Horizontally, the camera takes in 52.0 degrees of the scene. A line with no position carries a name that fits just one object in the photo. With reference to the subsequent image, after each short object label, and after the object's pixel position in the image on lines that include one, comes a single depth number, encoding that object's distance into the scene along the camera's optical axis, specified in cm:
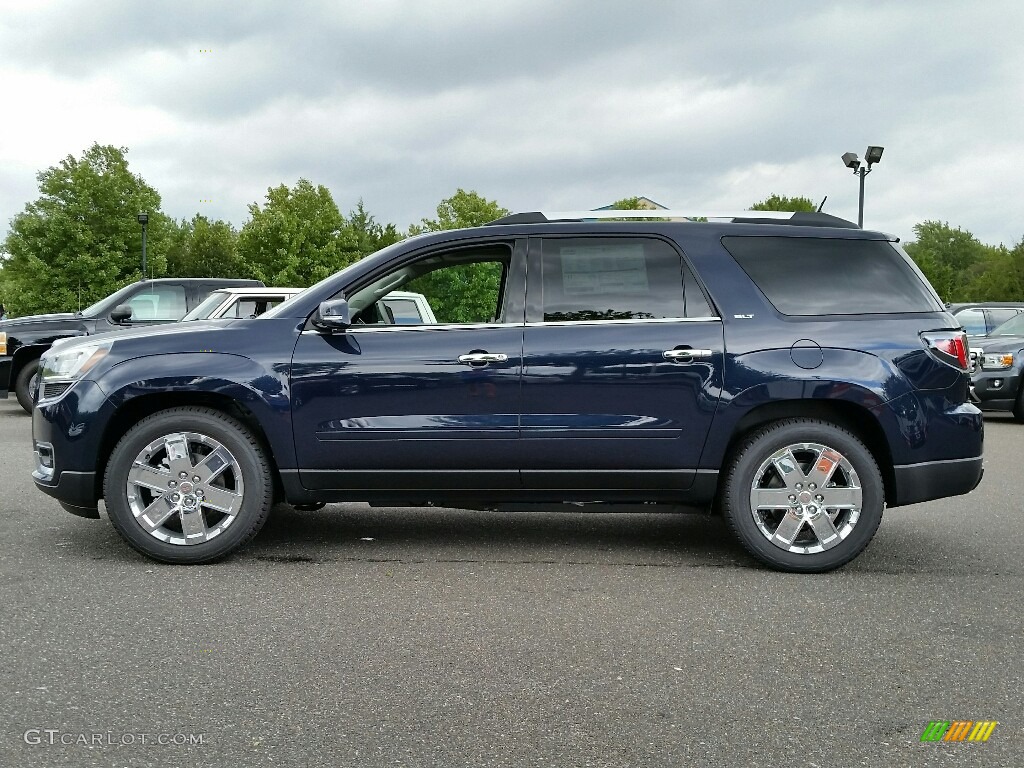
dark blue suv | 548
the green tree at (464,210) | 6875
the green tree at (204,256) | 8938
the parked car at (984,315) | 1920
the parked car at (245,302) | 1252
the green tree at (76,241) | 5903
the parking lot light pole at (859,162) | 2692
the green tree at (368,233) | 8038
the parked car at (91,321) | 1474
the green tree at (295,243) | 6550
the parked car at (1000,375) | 1552
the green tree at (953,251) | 10588
